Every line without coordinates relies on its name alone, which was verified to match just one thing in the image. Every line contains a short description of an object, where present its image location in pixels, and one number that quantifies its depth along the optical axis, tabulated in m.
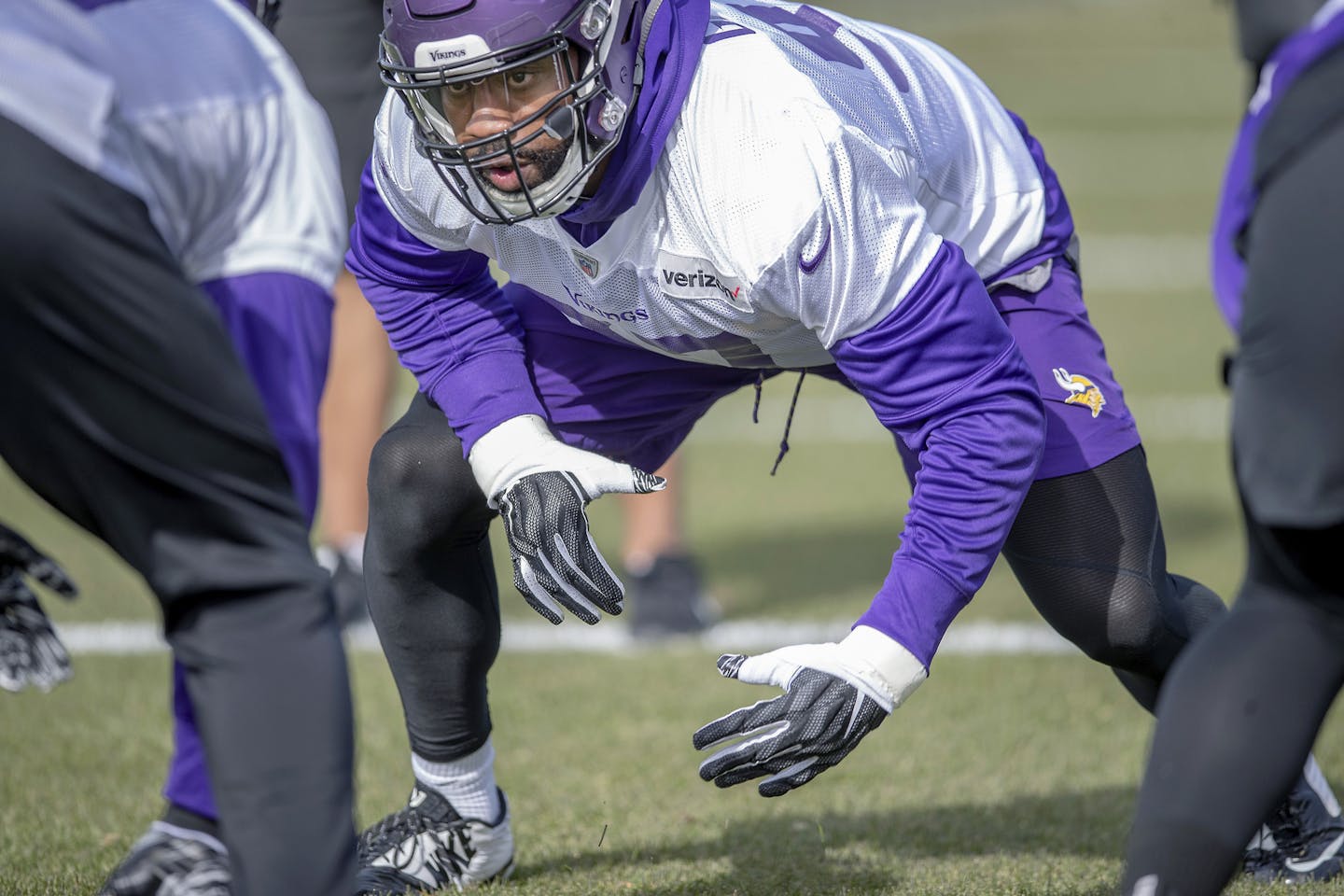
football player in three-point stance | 17.34
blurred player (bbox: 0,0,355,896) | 16.88
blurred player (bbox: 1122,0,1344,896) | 16.90
